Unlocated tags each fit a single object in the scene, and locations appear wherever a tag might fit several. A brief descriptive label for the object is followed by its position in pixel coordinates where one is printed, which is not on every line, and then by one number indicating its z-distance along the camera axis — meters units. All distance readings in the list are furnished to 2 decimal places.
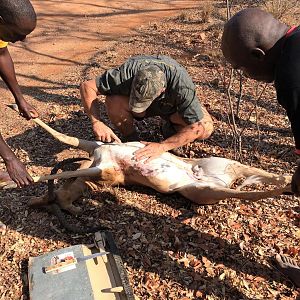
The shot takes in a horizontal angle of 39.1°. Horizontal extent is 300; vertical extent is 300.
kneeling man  3.68
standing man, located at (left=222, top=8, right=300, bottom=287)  1.94
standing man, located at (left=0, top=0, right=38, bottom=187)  2.66
